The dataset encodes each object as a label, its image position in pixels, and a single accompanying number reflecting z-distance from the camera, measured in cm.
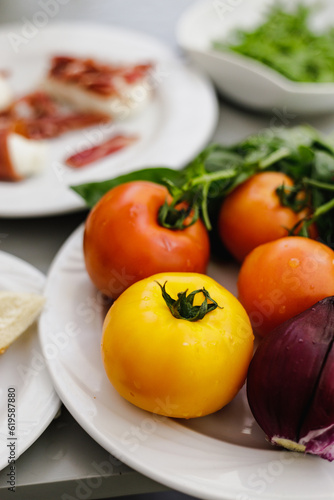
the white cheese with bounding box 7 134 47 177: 102
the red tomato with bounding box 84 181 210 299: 66
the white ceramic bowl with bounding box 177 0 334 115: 114
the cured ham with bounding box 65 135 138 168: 109
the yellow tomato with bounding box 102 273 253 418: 53
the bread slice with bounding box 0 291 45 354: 66
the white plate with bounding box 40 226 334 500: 52
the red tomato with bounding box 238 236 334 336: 62
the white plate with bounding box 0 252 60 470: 58
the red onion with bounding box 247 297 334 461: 51
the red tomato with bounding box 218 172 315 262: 73
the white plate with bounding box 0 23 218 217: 97
